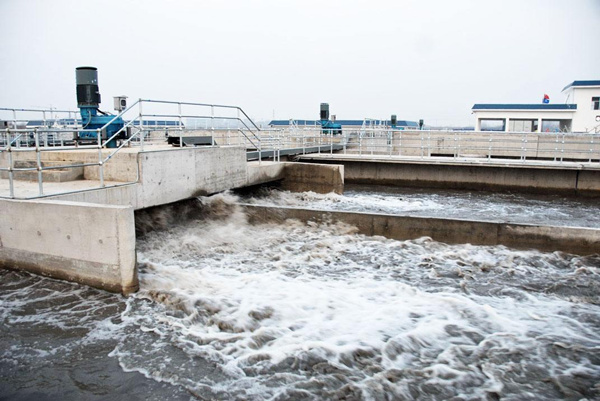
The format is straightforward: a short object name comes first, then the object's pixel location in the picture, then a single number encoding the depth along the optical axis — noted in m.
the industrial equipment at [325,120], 27.88
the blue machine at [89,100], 12.59
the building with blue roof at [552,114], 32.50
